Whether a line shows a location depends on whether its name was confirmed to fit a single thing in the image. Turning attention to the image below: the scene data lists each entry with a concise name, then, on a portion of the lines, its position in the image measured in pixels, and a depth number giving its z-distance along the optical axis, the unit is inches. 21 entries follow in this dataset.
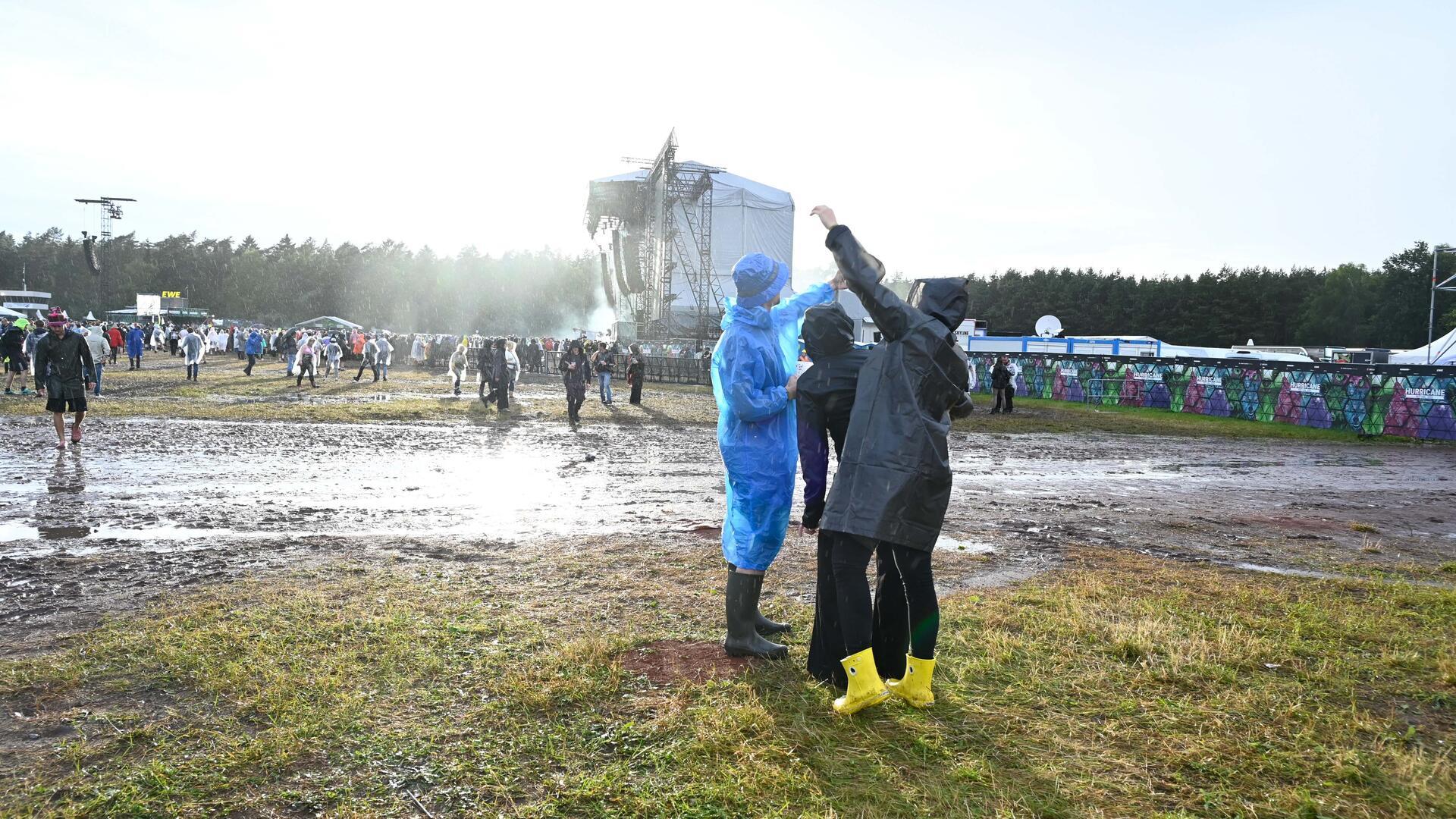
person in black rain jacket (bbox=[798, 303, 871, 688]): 149.0
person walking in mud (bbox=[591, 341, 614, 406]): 904.3
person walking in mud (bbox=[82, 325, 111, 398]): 801.2
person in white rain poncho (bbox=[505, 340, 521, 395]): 826.3
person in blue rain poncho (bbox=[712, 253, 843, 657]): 156.5
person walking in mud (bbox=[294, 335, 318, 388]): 982.4
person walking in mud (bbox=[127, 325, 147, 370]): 1222.3
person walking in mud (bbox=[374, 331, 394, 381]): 1128.2
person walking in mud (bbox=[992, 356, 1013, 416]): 951.6
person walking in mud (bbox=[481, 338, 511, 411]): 771.4
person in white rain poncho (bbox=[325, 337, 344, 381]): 1150.5
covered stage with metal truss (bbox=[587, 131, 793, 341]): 1715.1
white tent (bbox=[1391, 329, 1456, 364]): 1200.8
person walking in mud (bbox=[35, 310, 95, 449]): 434.9
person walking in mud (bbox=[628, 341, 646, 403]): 929.5
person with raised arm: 135.8
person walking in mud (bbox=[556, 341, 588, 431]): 700.7
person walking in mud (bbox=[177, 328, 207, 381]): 1002.7
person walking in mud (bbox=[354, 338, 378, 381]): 1121.4
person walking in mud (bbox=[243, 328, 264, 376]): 1159.9
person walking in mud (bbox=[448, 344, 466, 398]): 937.5
